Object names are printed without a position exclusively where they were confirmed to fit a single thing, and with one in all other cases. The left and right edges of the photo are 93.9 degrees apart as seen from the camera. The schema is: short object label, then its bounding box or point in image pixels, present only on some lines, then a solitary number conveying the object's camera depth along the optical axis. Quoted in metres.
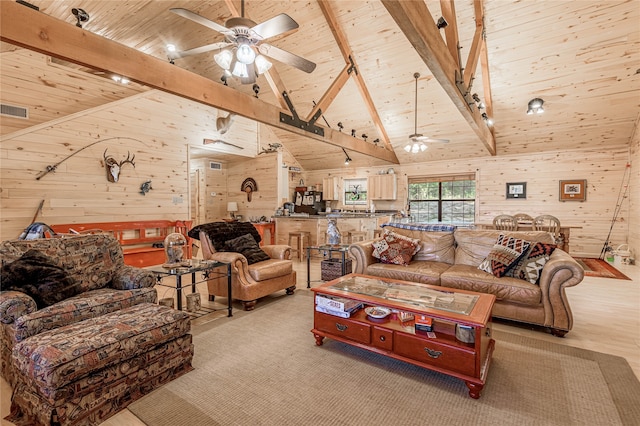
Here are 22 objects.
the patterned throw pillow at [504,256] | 3.00
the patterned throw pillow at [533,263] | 2.85
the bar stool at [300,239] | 6.33
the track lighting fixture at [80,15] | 2.38
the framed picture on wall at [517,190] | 6.87
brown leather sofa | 2.69
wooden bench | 4.88
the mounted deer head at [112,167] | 4.96
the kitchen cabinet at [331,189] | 9.18
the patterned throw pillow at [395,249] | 3.64
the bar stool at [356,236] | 6.03
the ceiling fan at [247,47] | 2.55
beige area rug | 1.72
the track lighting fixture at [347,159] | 8.13
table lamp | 8.02
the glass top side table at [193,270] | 2.79
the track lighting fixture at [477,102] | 4.43
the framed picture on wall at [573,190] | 6.32
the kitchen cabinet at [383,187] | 8.30
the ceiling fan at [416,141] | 5.02
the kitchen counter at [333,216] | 6.58
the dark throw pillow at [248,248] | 3.72
